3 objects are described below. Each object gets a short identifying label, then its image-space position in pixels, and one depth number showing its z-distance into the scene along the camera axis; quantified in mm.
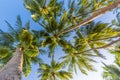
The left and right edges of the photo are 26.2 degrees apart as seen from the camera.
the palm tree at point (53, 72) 13383
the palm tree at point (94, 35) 12087
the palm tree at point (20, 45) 10755
